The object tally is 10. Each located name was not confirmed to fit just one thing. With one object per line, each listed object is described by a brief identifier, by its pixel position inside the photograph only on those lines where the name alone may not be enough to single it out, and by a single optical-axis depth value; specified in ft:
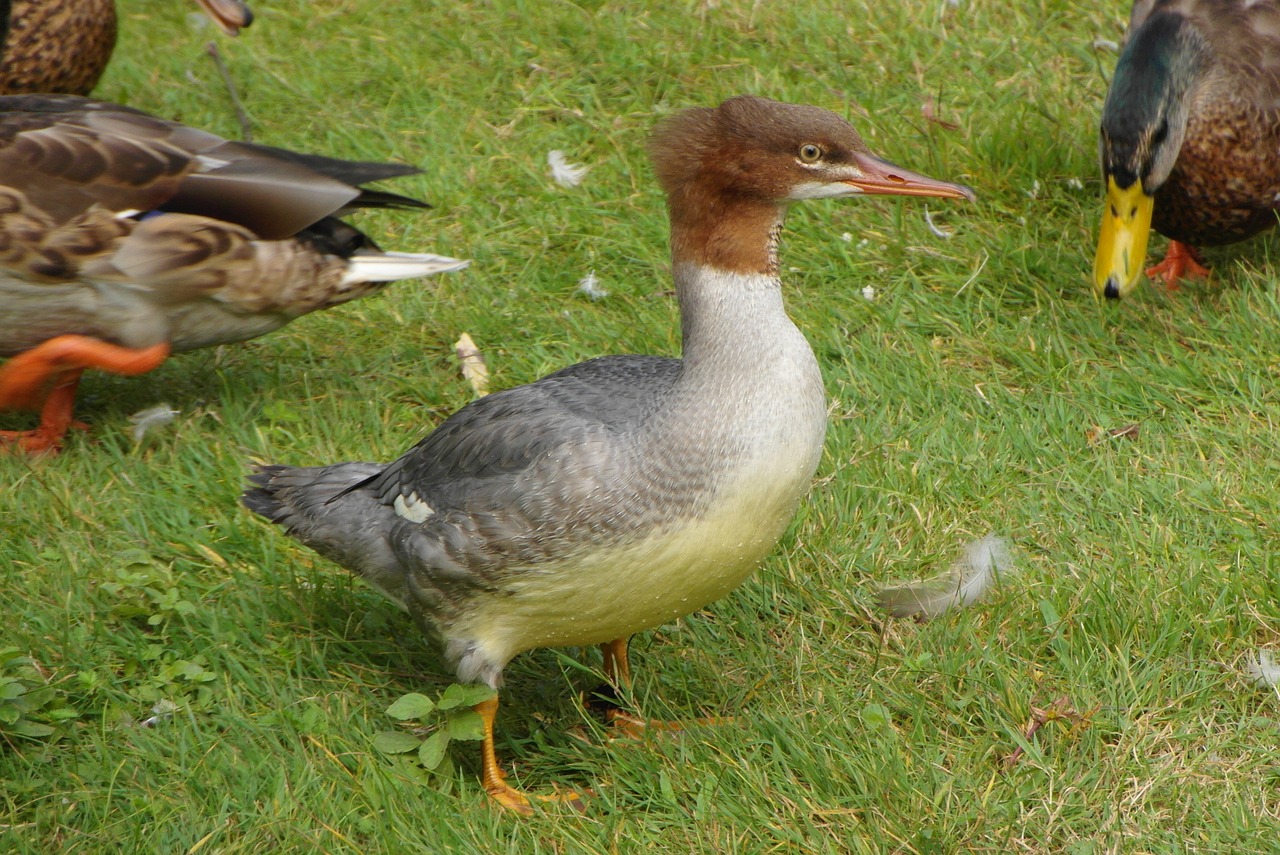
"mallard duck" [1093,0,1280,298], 27.71
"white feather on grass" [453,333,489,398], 29.37
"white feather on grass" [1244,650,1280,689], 20.02
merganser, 17.98
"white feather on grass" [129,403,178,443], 27.72
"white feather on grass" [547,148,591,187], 35.35
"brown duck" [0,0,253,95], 34.86
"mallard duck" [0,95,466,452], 26.96
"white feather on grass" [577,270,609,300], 31.89
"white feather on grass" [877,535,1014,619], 22.38
